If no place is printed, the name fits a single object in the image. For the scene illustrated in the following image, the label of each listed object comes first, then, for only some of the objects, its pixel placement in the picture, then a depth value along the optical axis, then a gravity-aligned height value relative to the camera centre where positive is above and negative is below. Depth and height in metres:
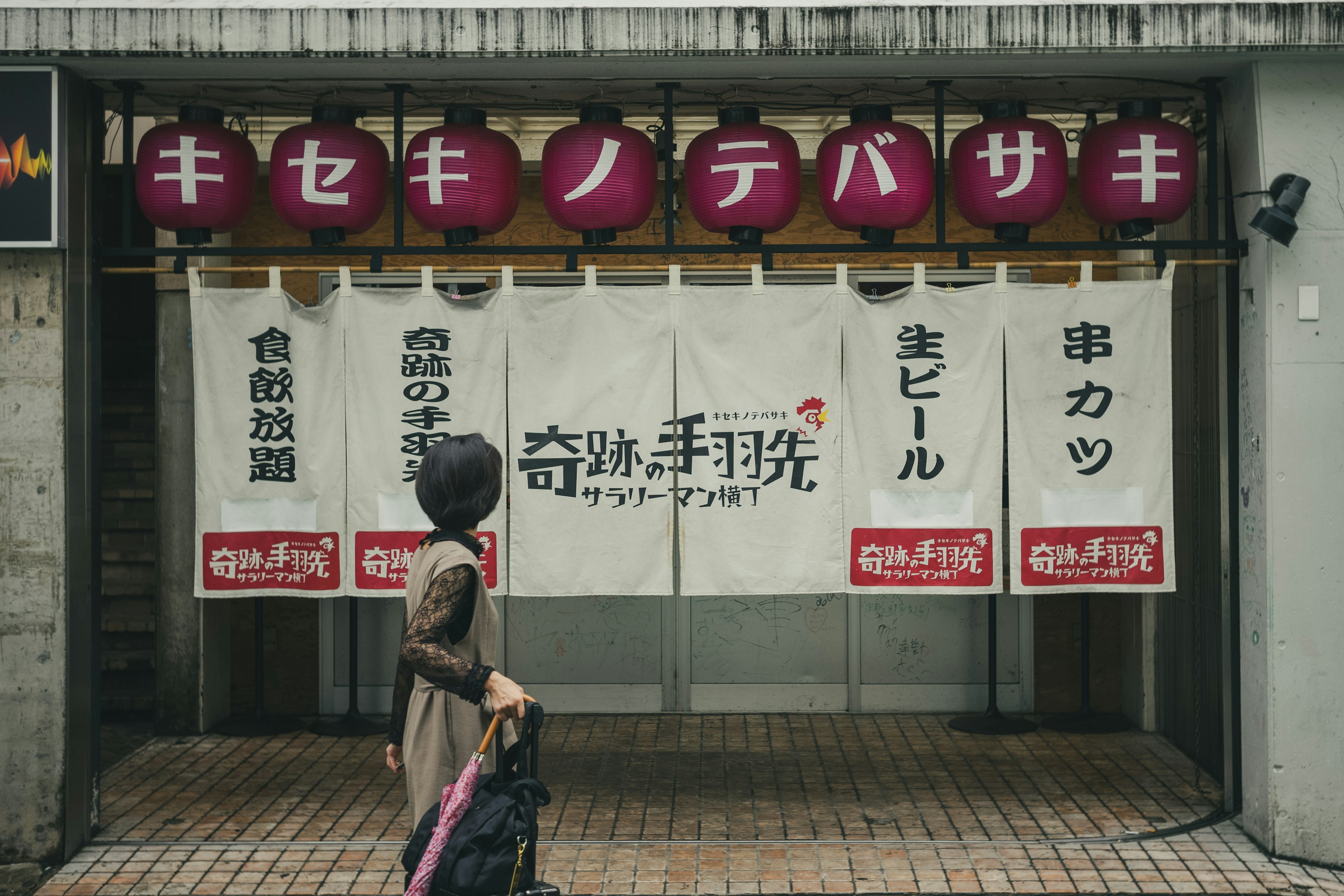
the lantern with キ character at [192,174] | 6.43 +1.70
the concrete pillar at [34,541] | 6.14 -0.47
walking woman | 4.02 -0.56
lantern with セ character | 6.45 +1.70
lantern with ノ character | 6.42 +1.69
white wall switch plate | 6.13 +0.84
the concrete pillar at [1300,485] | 6.08 -0.19
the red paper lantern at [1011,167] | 6.38 +1.70
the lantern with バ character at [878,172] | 6.36 +1.67
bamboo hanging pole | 6.45 +1.16
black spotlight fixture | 6.03 +1.33
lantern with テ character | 6.38 +1.67
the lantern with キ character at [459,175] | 6.39 +1.68
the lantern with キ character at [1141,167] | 6.36 +1.69
